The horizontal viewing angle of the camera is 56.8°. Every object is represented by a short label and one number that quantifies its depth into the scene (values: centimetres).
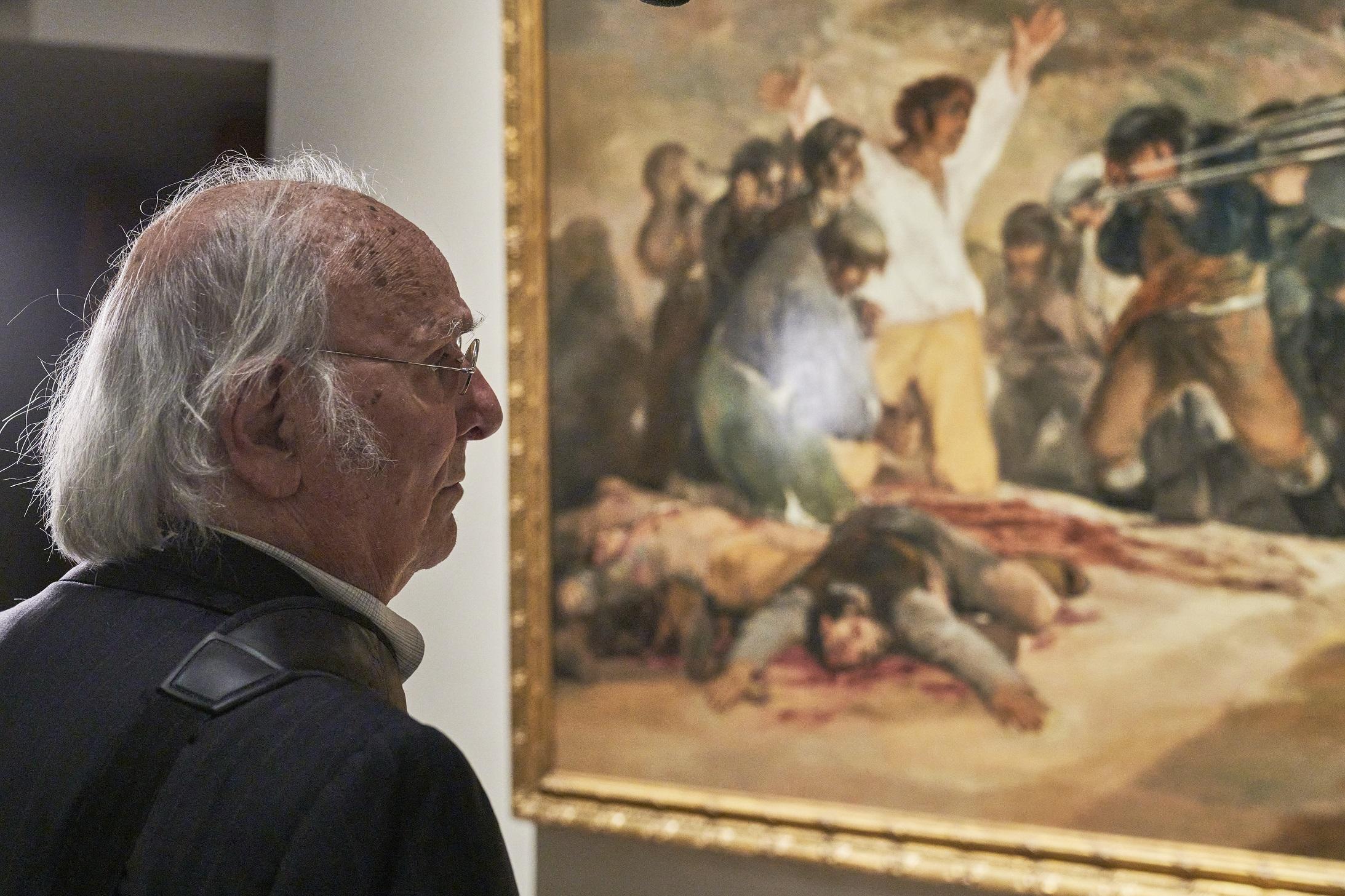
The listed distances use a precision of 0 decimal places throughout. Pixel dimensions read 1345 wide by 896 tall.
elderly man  133
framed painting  312
